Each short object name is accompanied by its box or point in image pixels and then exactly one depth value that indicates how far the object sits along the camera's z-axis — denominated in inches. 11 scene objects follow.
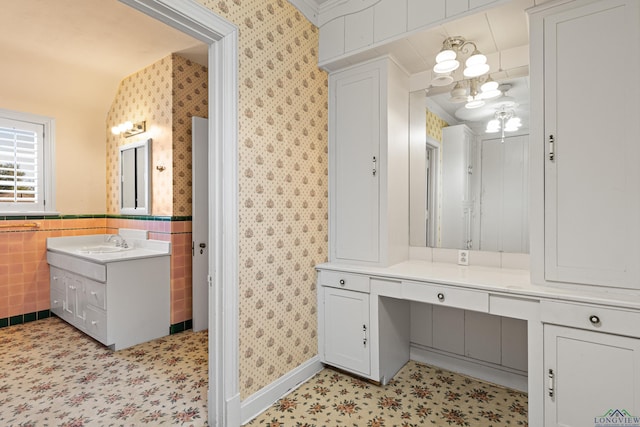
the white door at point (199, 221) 132.0
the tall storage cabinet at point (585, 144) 61.5
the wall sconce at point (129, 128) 142.7
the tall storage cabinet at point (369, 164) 92.6
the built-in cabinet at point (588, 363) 58.2
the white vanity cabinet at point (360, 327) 88.4
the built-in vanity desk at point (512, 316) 59.4
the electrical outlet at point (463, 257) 94.6
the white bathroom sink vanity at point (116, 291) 114.9
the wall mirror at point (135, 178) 139.4
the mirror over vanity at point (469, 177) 88.4
